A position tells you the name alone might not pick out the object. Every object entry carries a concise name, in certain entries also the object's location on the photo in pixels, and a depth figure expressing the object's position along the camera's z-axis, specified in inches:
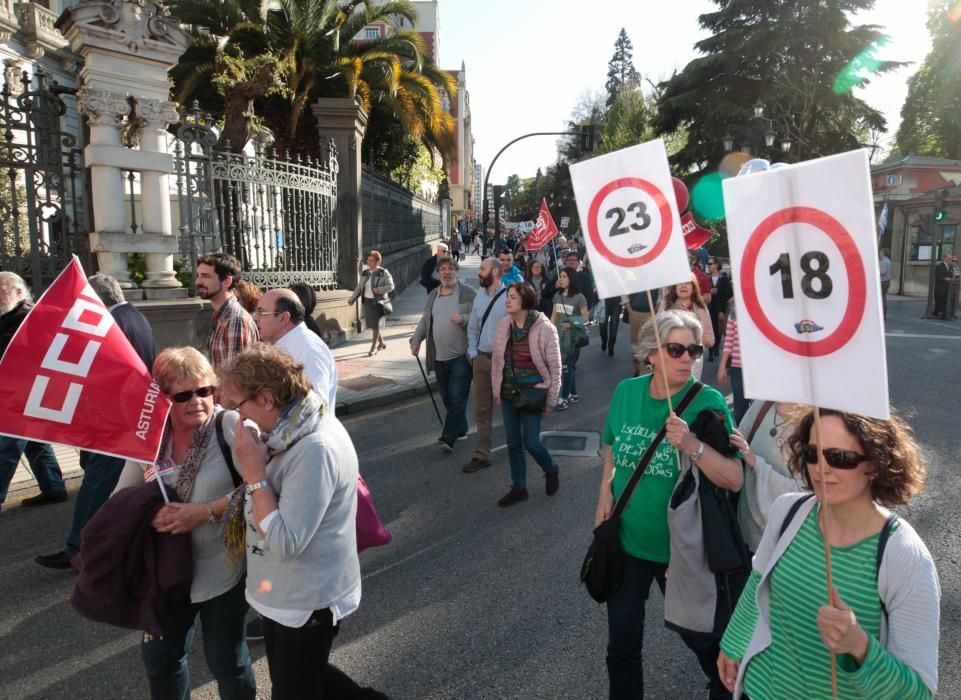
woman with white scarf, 90.0
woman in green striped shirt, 67.5
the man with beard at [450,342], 270.2
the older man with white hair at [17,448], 191.8
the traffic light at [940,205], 760.3
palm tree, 654.5
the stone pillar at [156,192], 336.8
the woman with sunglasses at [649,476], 106.7
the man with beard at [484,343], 253.4
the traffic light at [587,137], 909.8
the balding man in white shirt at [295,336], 151.8
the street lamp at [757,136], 892.3
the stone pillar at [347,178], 543.2
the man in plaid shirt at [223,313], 184.9
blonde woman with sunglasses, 100.2
